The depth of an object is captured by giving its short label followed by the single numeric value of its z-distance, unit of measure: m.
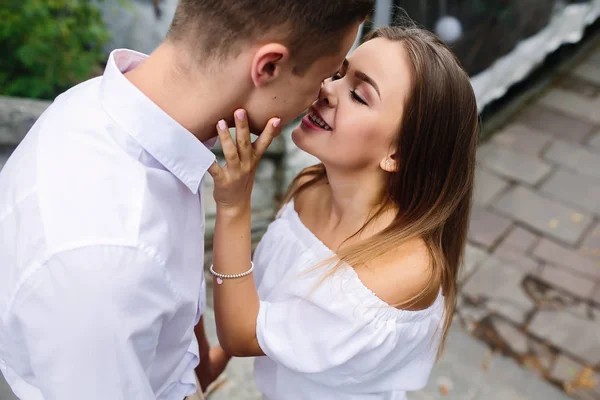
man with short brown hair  1.13
